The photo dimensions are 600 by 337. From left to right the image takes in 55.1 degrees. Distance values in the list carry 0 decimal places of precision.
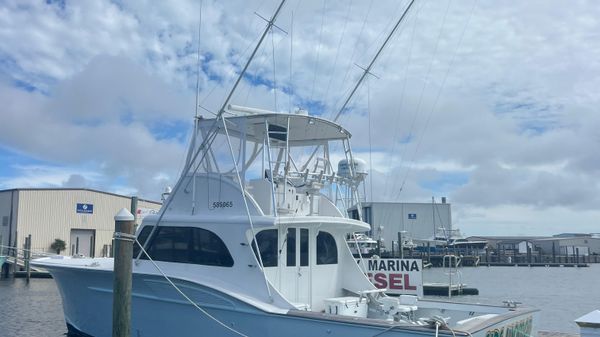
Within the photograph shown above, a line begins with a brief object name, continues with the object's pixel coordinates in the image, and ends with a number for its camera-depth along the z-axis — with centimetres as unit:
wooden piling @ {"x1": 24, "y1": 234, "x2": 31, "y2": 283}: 3110
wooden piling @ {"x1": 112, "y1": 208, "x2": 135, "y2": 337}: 754
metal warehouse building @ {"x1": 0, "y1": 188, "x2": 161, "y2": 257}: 3791
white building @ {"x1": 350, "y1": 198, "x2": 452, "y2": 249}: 6956
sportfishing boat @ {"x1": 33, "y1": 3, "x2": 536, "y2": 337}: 917
